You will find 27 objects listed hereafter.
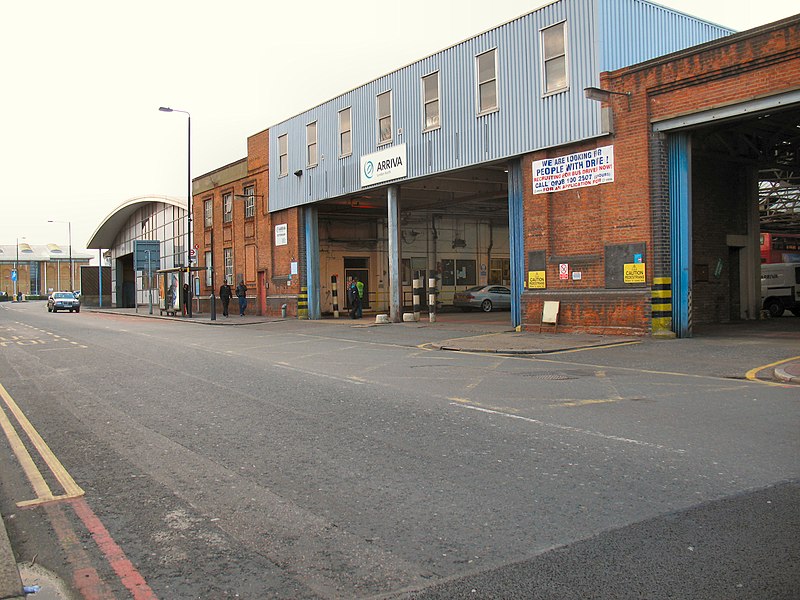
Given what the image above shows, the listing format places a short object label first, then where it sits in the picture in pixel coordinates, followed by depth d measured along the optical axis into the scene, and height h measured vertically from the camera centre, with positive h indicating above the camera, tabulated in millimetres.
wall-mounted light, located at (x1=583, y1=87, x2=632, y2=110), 17109 +4800
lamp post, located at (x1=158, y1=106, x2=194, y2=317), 35469 +6507
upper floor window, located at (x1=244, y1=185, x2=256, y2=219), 36562 +4738
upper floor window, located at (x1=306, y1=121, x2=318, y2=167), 30703 +6549
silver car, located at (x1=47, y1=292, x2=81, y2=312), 52250 -653
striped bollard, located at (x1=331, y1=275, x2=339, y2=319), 32938 -306
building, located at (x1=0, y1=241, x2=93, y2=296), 118688 +4631
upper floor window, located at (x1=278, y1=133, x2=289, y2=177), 33062 +6558
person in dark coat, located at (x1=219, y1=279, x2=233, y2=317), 34844 -214
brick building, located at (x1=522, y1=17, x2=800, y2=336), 15086 +2534
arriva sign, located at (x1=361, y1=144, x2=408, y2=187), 24984 +4623
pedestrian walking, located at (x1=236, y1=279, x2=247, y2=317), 35094 -233
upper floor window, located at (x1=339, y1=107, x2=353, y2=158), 28250 +6395
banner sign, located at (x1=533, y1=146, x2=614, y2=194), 17875 +3110
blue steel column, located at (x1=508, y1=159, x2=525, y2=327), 20555 +1519
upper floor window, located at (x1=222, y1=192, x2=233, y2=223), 39219 +4805
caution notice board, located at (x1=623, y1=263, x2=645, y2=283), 17078 +270
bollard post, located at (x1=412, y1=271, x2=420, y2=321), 26797 -444
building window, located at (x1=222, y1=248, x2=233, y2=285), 39500 +1707
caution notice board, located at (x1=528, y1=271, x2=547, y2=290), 19672 +152
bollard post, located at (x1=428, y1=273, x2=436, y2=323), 25794 -584
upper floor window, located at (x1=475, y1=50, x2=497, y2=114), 21141 +6394
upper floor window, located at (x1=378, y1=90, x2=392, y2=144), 25797 +6471
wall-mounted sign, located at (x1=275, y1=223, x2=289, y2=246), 33281 +2713
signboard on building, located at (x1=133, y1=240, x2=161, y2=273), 43094 +2454
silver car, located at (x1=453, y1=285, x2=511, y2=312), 37094 -634
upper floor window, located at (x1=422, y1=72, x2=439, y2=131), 23500 +6475
